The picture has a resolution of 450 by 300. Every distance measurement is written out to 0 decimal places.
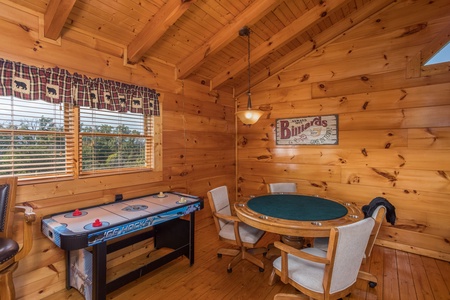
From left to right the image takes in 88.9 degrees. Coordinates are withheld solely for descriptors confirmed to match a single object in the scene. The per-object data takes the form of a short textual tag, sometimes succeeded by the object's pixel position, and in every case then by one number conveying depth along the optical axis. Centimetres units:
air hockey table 184
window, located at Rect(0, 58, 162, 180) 203
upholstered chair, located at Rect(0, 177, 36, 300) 168
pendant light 267
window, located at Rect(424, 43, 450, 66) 283
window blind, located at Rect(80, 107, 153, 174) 253
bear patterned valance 196
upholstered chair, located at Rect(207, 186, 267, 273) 248
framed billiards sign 365
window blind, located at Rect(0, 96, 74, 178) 202
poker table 191
